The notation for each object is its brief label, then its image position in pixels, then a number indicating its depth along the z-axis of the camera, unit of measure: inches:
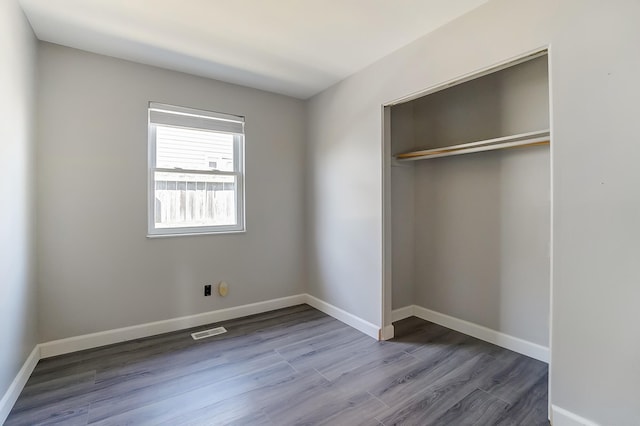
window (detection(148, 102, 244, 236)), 114.3
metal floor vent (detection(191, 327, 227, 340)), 111.7
